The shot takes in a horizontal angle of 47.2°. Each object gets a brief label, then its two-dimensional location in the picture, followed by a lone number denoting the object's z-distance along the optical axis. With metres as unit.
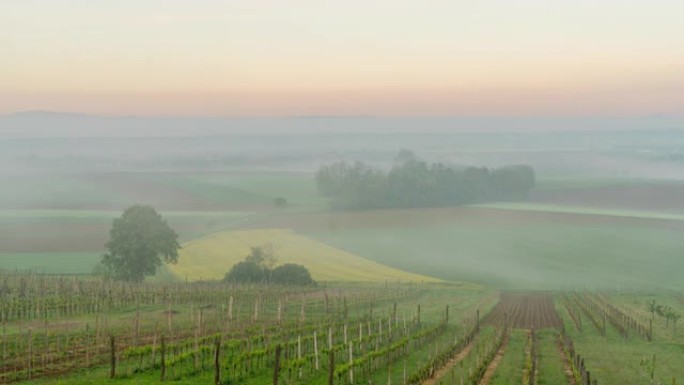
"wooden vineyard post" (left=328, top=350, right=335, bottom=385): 25.83
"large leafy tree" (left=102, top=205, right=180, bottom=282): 73.81
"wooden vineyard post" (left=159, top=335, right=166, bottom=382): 28.18
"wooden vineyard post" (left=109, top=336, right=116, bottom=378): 28.20
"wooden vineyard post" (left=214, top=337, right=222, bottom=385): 25.64
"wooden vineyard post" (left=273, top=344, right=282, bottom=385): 24.67
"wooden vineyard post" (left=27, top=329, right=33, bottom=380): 28.38
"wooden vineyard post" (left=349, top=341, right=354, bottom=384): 29.89
